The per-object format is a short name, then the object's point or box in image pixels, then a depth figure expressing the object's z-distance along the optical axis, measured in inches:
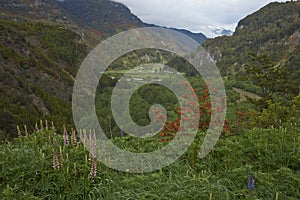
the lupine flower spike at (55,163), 143.2
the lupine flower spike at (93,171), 142.6
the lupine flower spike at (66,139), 185.4
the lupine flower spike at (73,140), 191.4
